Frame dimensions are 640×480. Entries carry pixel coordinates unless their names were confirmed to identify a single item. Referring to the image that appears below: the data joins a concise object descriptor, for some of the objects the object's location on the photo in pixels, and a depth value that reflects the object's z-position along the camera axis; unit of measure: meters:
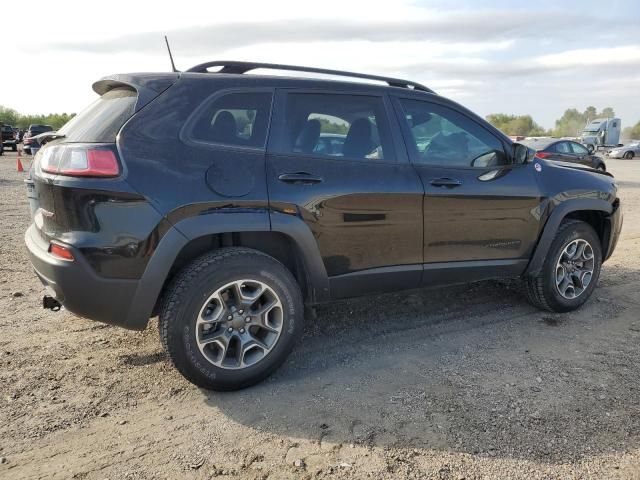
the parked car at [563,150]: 14.97
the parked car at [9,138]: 32.53
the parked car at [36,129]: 30.32
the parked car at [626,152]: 34.94
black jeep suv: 2.90
